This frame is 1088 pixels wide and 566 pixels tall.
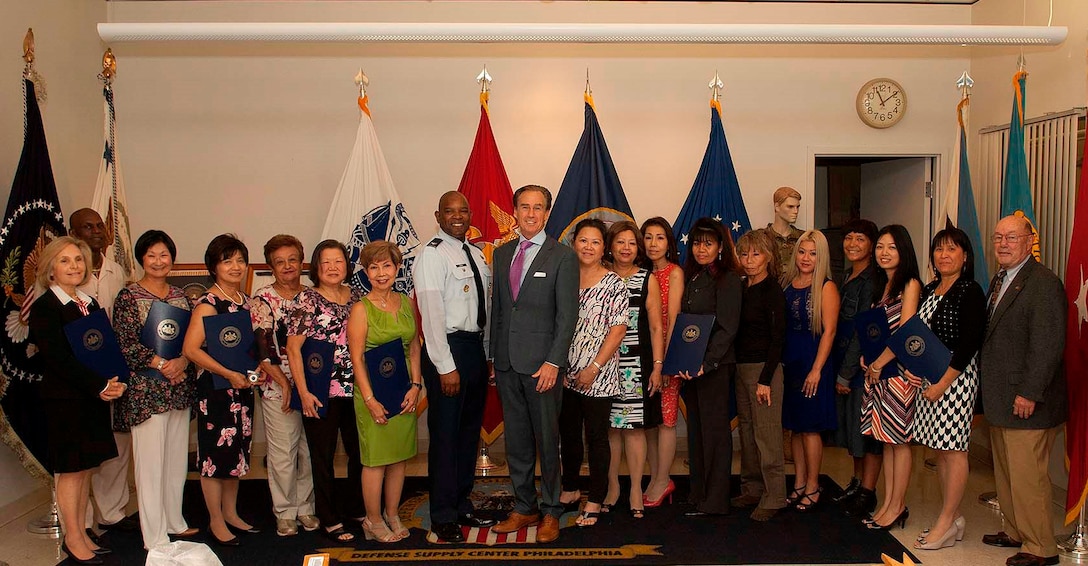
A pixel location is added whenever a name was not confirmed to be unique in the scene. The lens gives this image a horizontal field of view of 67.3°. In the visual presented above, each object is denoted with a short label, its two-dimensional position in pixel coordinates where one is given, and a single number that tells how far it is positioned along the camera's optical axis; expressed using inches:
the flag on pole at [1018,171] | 180.4
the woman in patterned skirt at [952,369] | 145.3
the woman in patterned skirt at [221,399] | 148.2
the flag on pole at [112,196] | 184.9
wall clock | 229.9
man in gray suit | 149.7
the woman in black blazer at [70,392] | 139.4
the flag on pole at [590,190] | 210.4
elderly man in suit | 139.3
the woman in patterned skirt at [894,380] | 154.9
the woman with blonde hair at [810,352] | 165.5
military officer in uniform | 151.1
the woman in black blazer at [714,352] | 165.3
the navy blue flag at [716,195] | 214.5
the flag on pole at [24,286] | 160.2
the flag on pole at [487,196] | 209.8
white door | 238.2
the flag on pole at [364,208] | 208.8
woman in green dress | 146.8
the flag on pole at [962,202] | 199.2
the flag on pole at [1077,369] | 146.6
